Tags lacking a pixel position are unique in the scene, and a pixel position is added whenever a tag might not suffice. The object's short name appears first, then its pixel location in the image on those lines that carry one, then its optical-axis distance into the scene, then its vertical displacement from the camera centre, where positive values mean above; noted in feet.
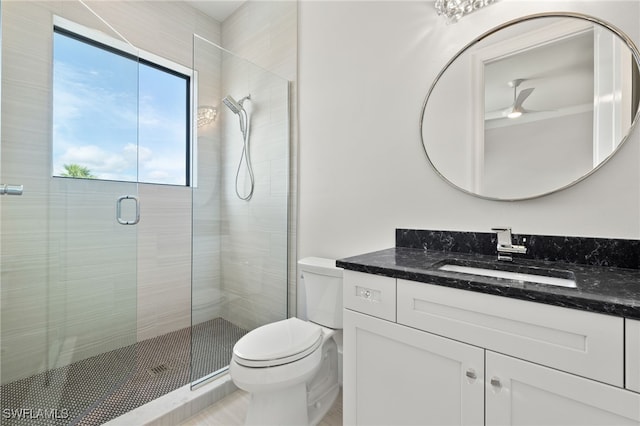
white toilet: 3.95 -2.19
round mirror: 3.39 +1.47
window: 5.02 +1.94
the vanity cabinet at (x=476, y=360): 2.19 -1.38
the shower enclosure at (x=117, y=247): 4.72 -0.75
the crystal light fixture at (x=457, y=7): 4.20 +3.13
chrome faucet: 3.70 -0.43
